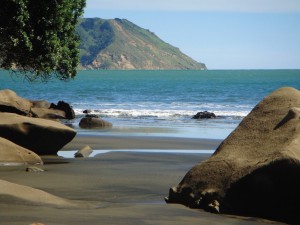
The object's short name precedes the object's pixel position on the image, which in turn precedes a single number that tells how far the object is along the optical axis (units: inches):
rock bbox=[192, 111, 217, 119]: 1761.8
